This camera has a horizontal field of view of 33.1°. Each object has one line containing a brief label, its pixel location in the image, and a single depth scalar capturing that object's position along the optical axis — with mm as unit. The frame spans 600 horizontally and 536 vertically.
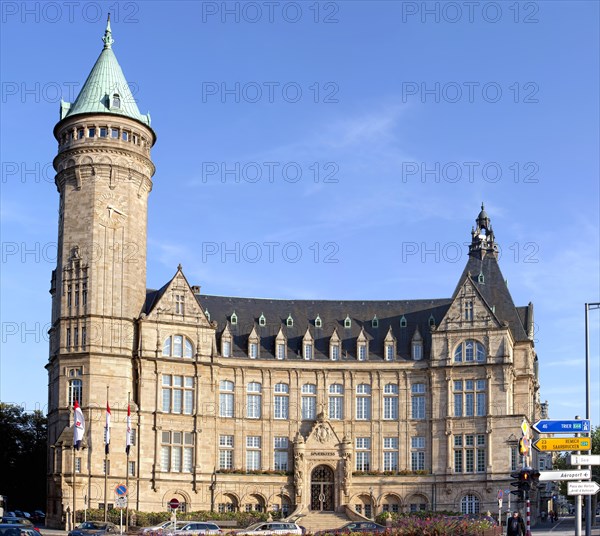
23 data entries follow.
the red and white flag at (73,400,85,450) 79625
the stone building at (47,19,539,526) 92438
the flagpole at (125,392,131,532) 75262
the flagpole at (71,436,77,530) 85525
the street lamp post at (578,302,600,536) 43469
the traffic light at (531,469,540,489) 41456
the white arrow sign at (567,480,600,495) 38875
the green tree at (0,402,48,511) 109562
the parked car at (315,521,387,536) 68738
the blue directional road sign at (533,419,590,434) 40469
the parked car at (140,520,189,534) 63844
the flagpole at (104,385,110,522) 79375
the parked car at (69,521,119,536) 62875
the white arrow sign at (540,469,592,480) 39906
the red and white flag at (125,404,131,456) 81188
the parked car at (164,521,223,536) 60569
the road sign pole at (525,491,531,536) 44028
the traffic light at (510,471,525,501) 42062
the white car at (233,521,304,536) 65169
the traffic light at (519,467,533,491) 41781
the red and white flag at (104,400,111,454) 80400
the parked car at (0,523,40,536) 41656
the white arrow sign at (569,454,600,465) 40012
